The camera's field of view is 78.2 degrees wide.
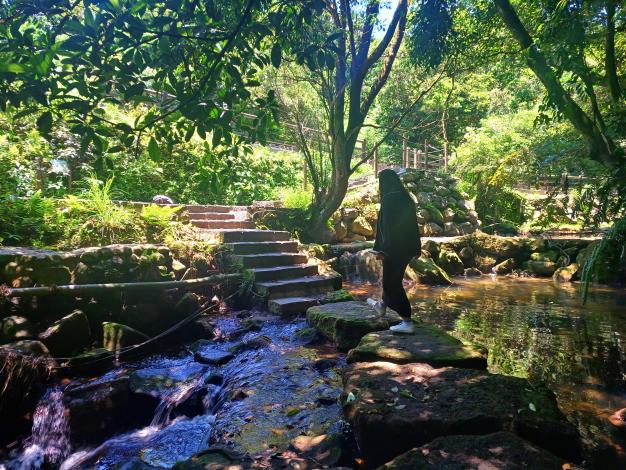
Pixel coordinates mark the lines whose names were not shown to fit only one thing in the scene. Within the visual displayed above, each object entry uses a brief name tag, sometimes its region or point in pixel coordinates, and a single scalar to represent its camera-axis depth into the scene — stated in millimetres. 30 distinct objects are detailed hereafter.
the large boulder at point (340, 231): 12834
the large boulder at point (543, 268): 12383
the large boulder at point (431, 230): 14781
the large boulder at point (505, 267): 12961
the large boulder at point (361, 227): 13359
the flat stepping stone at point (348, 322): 4871
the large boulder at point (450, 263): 12414
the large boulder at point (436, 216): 15414
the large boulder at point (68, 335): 4512
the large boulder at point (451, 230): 15109
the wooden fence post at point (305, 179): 14983
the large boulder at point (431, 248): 12367
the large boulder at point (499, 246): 13328
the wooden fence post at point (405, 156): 19547
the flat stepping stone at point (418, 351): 3697
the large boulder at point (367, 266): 10359
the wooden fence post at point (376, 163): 18303
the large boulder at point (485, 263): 13305
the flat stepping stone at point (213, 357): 4676
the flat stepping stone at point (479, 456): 2023
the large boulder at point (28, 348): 3940
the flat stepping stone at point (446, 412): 2486
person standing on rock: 4516
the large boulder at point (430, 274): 10867
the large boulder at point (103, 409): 3656
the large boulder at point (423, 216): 15039
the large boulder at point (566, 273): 11750
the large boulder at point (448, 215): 15597
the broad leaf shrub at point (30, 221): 6047
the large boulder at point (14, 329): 4301
